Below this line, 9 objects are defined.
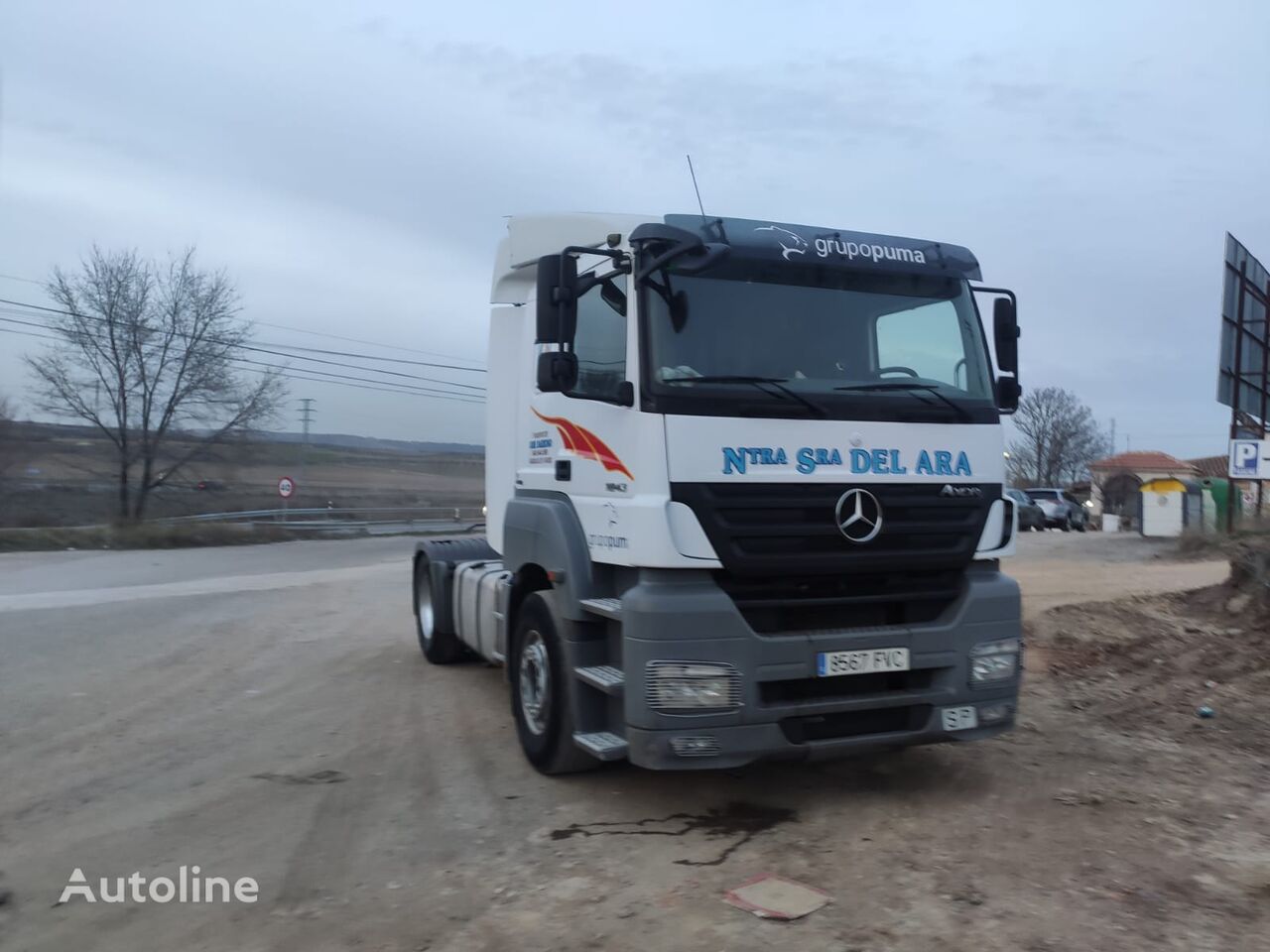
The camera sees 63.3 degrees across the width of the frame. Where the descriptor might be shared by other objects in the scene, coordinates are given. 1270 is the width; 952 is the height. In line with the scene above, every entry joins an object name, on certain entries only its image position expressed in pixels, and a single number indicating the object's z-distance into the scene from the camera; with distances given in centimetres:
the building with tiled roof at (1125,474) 4297
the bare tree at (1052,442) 6825
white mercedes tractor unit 500
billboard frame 1925
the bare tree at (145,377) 3491
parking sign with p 1598
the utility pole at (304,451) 4116
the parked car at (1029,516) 3331
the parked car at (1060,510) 3675
